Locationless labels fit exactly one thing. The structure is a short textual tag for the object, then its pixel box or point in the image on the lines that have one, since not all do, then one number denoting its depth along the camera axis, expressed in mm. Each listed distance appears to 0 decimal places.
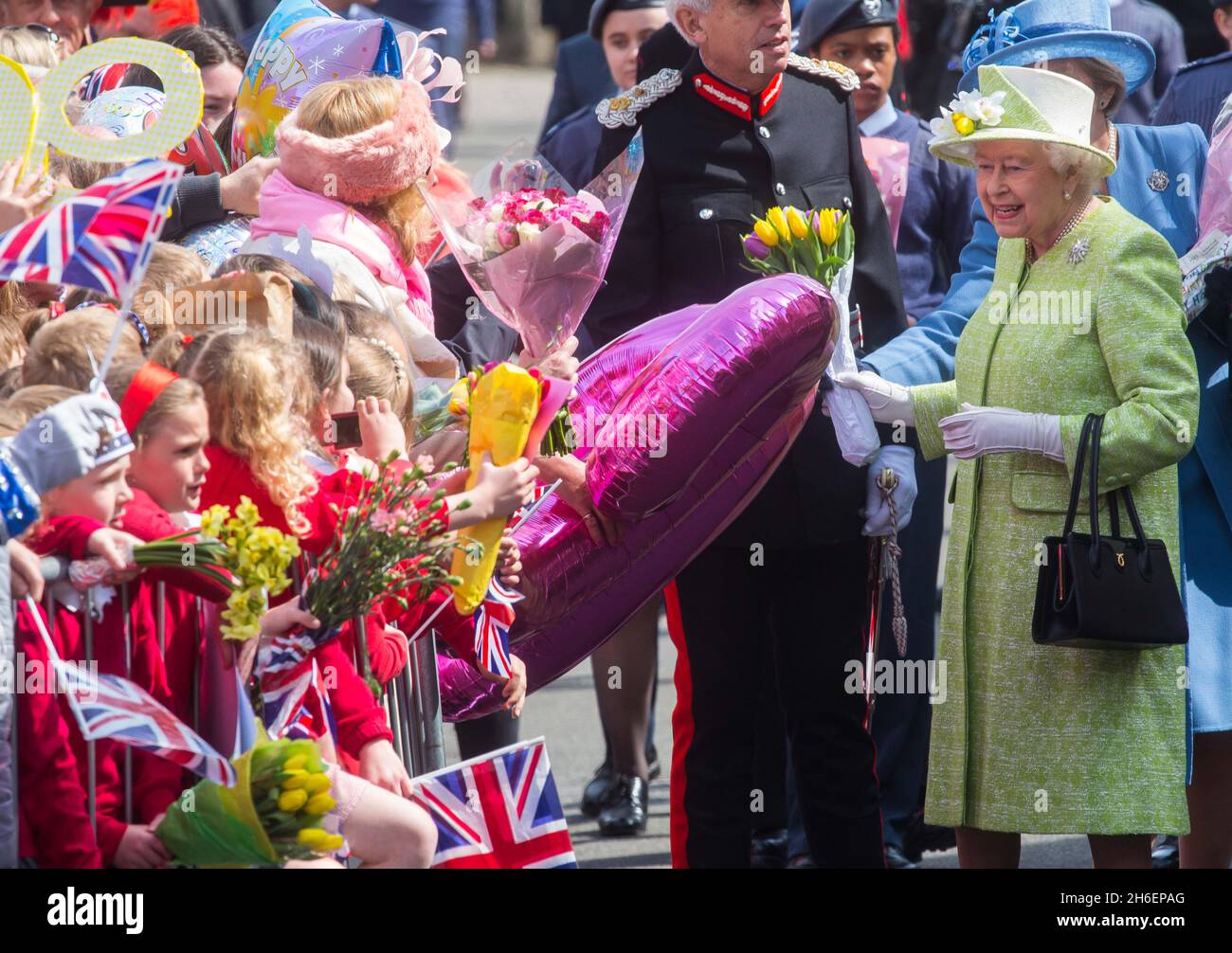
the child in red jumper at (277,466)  5883
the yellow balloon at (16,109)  6984
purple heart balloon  7051
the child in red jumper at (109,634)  5309
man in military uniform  7965
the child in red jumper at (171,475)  5570
